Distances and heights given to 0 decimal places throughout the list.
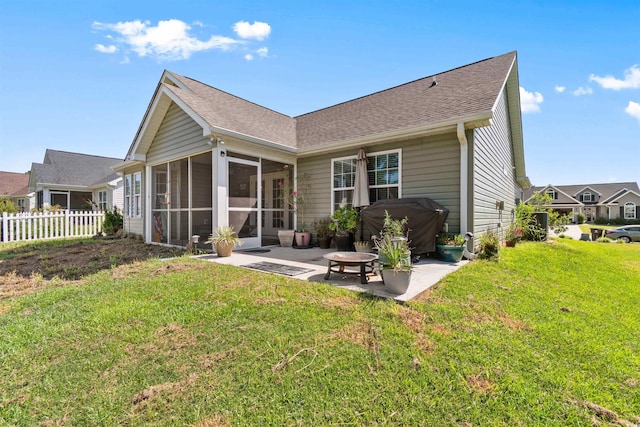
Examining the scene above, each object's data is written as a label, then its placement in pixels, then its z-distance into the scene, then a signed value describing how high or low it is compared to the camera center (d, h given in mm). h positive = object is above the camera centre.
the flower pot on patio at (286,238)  8352 -801
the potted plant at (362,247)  6411 -833
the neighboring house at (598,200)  35528 +1520
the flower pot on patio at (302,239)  8115 -813
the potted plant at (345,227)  7168 -415
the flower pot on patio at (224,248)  6277 -838
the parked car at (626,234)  17516 -1499
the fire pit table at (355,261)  4141 -746
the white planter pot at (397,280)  3584 -919
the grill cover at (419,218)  5727 -134
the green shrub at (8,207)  16717 +380
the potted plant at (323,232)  7918 -591
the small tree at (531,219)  11109 -327
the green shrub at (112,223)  11891 -459
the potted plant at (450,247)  5789 -758
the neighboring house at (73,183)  17688 +2033
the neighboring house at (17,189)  23141 +2258
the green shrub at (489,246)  6326 -823
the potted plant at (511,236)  8633 -803
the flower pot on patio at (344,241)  7215 -787
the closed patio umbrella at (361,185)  7355 +747
